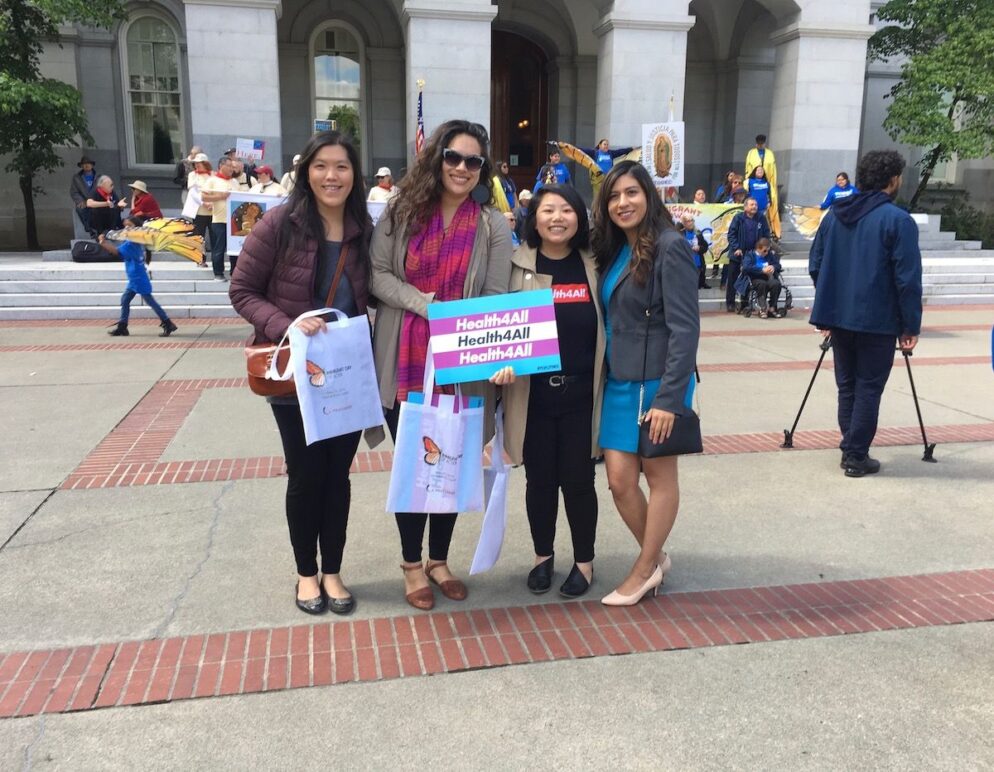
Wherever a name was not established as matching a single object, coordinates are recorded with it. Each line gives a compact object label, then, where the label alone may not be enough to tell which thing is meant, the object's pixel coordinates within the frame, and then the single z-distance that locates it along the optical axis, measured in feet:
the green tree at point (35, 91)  48.34
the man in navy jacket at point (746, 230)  40.55
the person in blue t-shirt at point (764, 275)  40.24
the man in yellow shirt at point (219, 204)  40.52
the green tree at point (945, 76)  59.06
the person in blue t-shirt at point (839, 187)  51.62
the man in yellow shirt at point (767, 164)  53.36
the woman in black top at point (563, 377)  11.05
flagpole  48.32
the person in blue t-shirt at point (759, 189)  50.01
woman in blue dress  10.68
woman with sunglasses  10.82
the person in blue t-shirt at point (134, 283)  32.12
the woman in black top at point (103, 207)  48.17
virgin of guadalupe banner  49.70
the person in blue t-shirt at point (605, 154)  53.01
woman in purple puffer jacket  10.78
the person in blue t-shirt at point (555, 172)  41.52
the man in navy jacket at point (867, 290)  17.06
